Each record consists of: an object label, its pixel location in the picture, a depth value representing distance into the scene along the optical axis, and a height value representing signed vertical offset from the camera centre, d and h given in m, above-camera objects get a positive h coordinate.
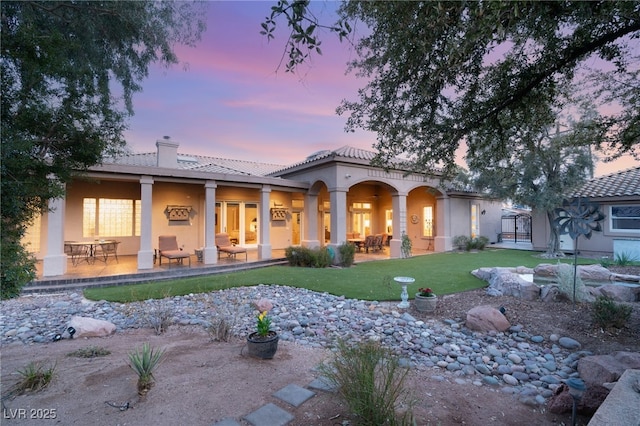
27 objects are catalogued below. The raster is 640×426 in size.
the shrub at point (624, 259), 10.86 -1.47
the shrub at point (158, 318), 5.33 -1.78
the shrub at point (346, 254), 11.81 -1.27
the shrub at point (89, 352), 4.19 -1.79
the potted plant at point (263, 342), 4.05 -1.59
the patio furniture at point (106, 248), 11.11 -0.94
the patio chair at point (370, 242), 15.89 -1.10
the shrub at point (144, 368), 3.15 -1.51
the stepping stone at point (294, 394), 3.05 -1.78
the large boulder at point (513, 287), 7.31 -1.67
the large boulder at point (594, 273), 8.56 -1.52
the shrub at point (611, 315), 5.20 -1.63
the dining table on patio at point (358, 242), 16.36 -1.13
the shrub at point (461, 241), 16.81 -1.16
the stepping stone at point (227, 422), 2.68 -1.76
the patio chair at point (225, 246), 12.08 -1.02
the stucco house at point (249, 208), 10.70 +0.64
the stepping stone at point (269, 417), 2.70 -1.76
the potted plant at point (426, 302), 6.32 -1.68
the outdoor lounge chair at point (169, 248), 10.84 -0.97
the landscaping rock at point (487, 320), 5.50 -1.82
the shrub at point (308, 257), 11.51 -1.35
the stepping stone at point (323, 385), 3.23 -1.77
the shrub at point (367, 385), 2.47 -1.44
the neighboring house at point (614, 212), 13.45 +0.29
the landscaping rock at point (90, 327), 5.12 -1.76
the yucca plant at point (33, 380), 3.19 -1.66
